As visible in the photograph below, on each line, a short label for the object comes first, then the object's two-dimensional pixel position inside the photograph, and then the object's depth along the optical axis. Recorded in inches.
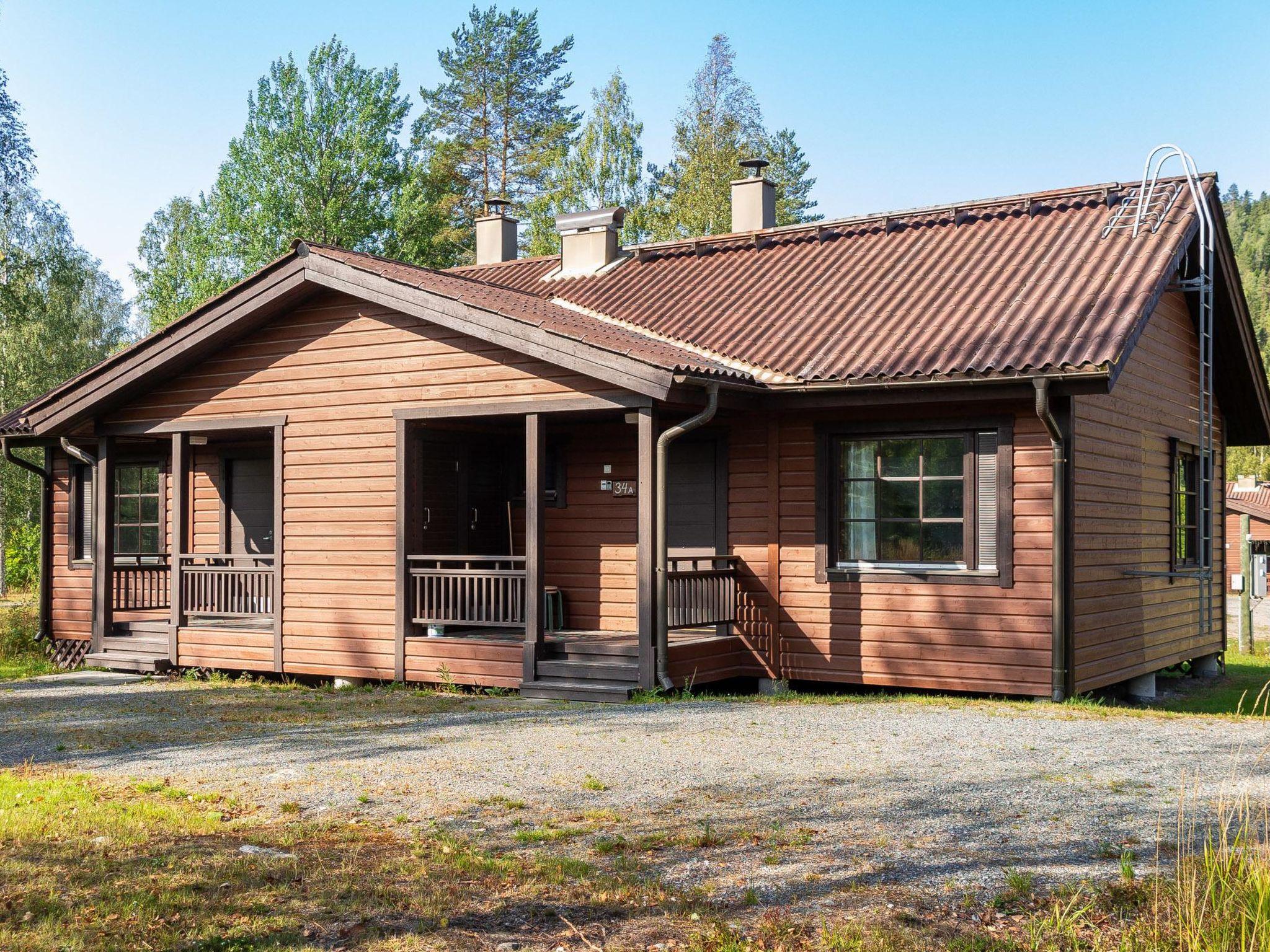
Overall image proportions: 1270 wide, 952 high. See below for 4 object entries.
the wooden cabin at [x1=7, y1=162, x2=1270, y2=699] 449.1
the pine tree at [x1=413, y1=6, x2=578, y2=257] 1542.8
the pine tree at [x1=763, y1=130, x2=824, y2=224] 1568.7
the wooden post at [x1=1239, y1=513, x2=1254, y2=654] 820.6
